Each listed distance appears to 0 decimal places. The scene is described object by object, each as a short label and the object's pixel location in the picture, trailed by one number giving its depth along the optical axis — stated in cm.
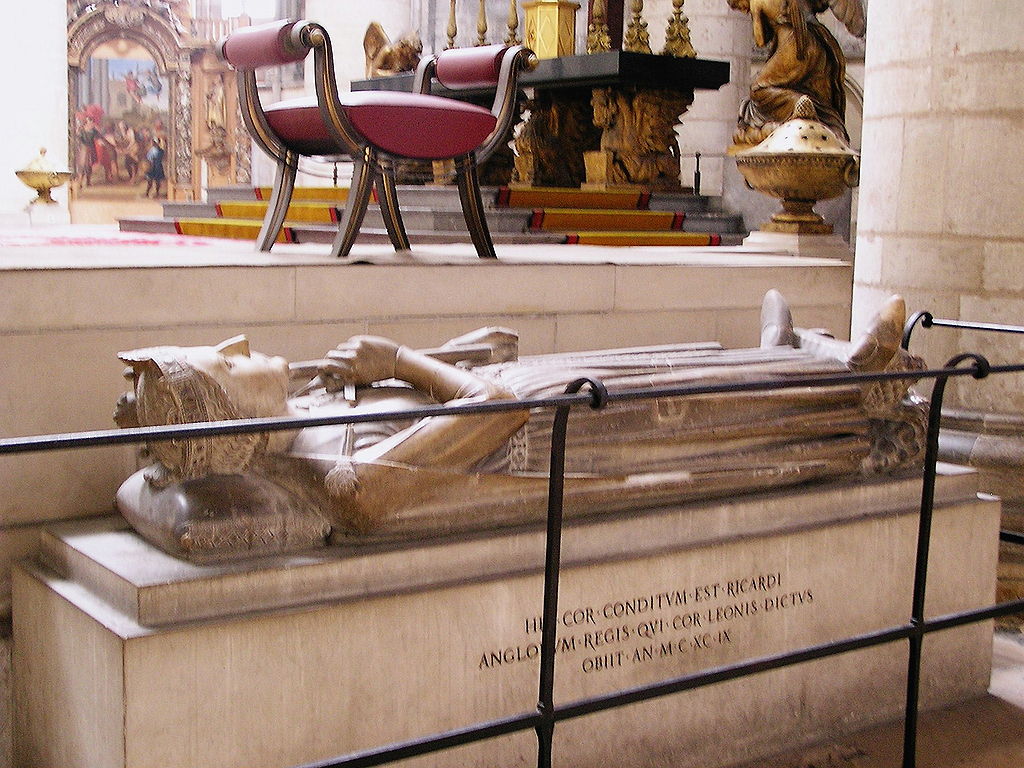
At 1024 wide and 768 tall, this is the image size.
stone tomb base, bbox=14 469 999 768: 253
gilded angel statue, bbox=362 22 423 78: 1012
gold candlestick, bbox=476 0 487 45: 969
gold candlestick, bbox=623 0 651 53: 902
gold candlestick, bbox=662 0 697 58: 906
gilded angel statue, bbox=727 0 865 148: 947
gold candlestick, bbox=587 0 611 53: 930
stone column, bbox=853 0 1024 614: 452
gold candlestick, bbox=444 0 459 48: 967
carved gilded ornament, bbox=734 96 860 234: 579
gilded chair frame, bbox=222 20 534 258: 439
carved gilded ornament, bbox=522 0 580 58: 952
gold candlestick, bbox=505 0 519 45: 949
